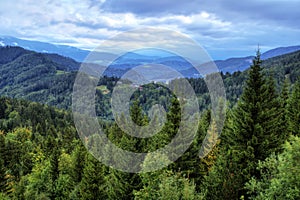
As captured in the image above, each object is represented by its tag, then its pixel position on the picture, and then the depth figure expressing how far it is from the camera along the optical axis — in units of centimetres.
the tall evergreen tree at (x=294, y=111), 4638
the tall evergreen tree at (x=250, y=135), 3141
